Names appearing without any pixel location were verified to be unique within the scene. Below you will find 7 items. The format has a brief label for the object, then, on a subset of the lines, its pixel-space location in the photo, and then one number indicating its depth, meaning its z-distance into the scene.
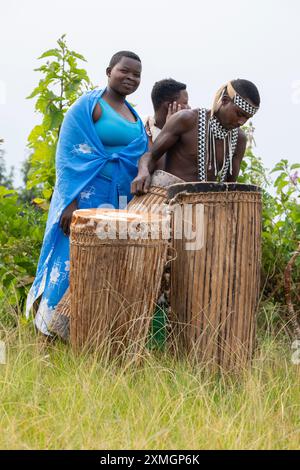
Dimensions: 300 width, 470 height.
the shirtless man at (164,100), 9.73
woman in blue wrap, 8.84
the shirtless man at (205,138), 8.34
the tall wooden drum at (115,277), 7.65
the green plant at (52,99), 10.43
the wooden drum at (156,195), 8.45
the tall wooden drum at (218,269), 7.73
